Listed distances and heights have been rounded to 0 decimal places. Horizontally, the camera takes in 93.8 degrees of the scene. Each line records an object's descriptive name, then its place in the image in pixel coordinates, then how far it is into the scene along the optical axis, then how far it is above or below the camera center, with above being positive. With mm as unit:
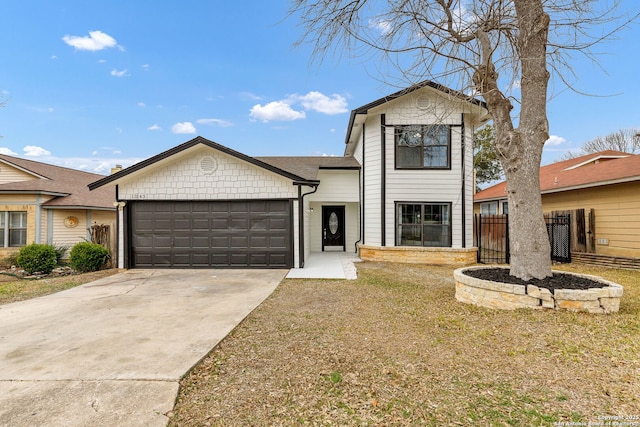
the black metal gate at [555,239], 10904 -665
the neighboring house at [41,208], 12484 +663
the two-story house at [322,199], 9484 +822
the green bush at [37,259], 10273 -1237
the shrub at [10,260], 12008 -1492
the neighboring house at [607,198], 9219 +832
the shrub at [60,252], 12266 -1238
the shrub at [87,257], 9641 -1101
